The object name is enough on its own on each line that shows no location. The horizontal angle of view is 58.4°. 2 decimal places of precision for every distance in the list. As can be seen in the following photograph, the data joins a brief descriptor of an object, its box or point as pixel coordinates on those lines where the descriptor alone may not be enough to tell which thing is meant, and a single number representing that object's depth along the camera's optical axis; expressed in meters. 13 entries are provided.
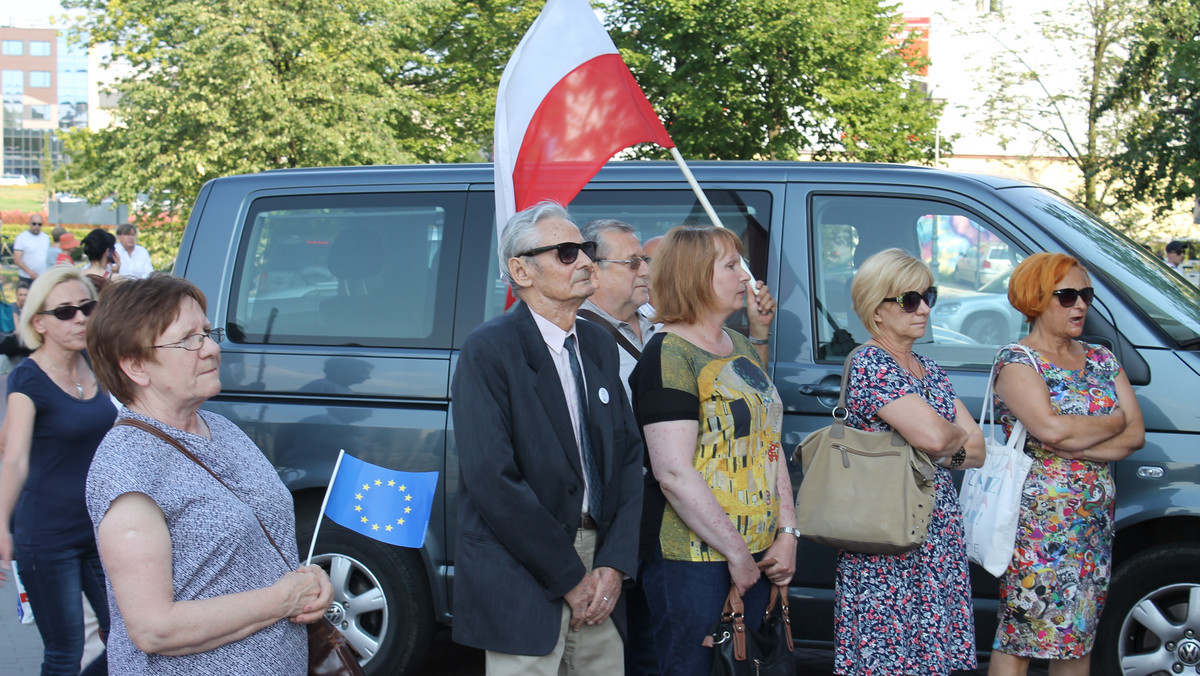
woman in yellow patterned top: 3.14
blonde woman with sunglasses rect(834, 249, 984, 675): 3.29
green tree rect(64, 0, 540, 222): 18.88
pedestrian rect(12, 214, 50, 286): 15.70
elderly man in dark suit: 2.76
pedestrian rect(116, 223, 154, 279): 13.22
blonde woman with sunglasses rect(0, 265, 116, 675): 3.73
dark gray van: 3.88
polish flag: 4.01
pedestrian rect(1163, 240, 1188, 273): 13.30
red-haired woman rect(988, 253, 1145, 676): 3.58
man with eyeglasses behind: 3.79
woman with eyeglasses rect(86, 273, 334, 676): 2.17
